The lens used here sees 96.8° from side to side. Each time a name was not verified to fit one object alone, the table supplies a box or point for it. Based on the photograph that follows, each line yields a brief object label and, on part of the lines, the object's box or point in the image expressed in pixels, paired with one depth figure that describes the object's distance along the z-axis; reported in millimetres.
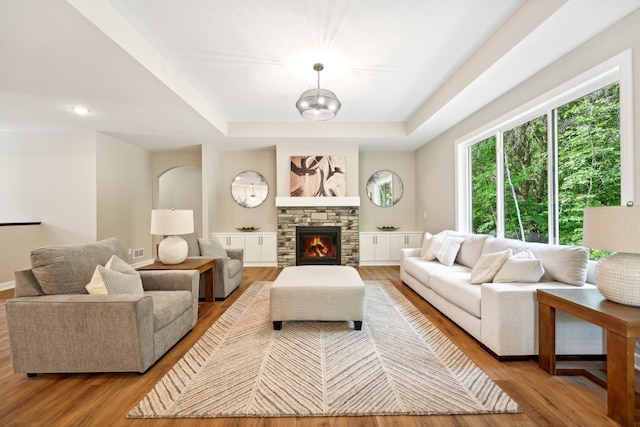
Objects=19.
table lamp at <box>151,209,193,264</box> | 3166
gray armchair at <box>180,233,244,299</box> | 3660
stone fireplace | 5738
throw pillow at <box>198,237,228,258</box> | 3908
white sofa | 2057
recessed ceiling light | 3695
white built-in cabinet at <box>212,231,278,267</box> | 5934
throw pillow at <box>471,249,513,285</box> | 2596
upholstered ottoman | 2582
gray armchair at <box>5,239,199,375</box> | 1872
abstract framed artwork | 5742
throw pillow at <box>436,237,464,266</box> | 3684
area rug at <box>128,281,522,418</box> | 1593
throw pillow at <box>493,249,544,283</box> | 2324
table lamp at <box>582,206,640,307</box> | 1501
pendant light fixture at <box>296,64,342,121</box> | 2992
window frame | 2041
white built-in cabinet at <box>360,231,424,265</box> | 5984
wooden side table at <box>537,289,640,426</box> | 1417
